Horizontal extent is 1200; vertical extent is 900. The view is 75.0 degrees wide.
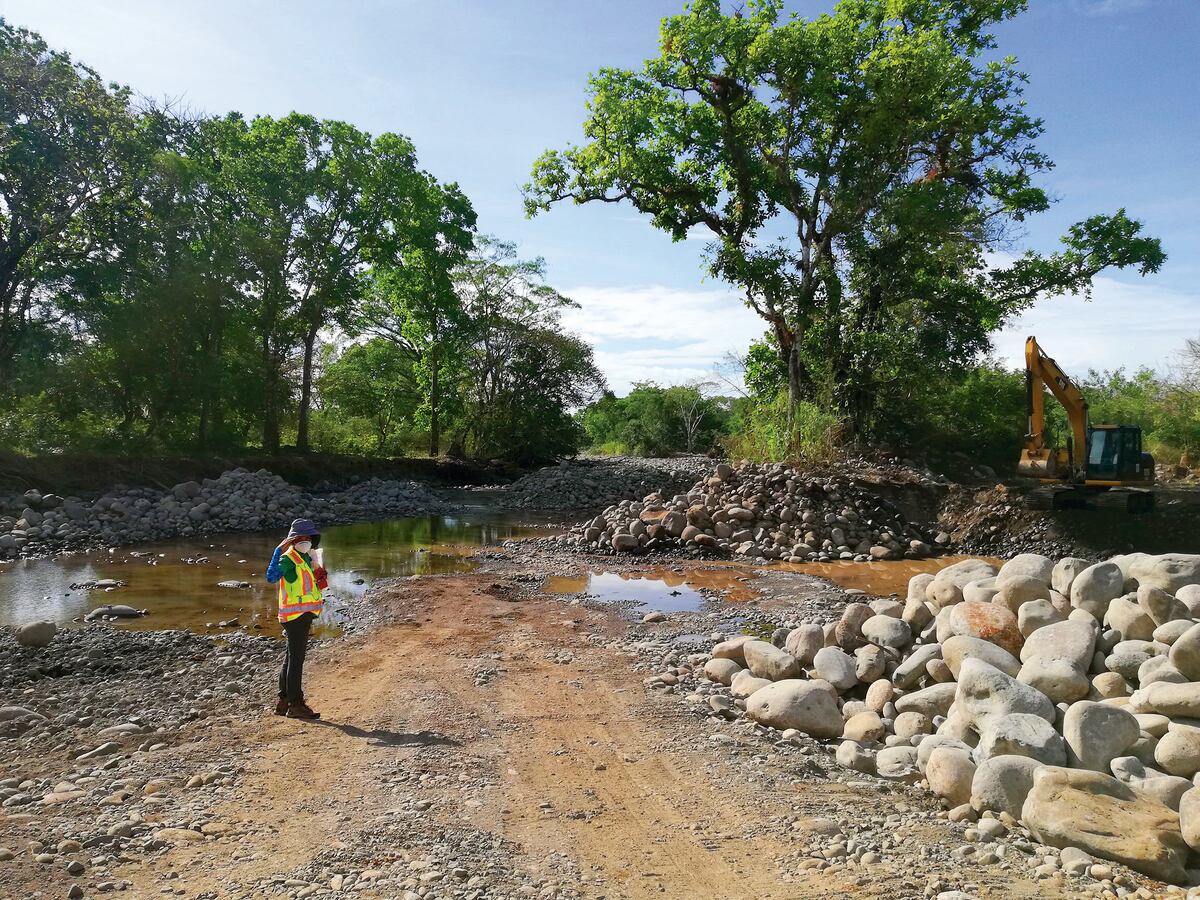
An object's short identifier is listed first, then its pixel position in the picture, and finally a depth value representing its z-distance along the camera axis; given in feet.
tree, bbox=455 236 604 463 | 126.00
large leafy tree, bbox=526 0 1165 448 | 72.43
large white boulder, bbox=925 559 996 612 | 25.74
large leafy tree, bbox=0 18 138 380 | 65.87
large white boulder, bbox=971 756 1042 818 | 14.38
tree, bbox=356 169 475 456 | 103.96
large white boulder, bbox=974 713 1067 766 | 15.76
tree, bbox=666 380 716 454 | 186.70
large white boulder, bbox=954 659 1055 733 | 17.30
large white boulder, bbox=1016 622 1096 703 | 18.78
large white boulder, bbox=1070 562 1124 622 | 22.54
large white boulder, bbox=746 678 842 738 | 19.24
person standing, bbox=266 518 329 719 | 19.80
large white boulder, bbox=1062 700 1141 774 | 15.83
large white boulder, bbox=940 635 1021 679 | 20.06
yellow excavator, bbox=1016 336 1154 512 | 52.85
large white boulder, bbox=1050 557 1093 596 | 23.76
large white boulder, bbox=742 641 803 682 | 22.57
